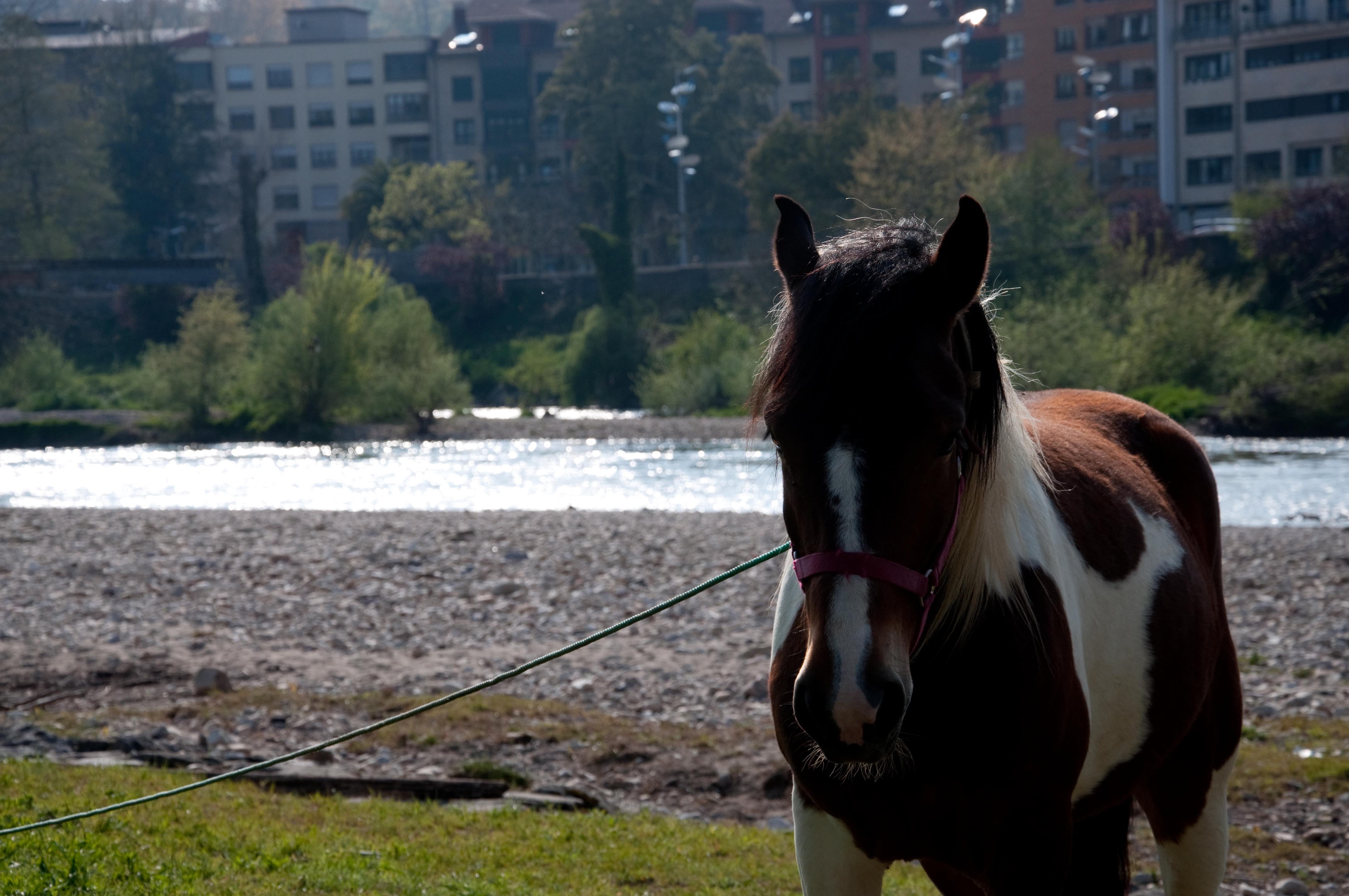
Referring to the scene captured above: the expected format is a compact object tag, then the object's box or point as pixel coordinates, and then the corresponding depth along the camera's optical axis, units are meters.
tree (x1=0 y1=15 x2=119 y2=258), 59.31
